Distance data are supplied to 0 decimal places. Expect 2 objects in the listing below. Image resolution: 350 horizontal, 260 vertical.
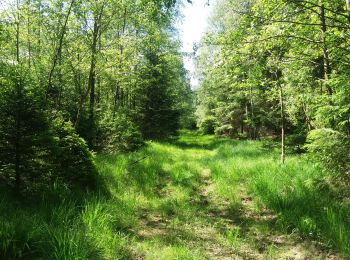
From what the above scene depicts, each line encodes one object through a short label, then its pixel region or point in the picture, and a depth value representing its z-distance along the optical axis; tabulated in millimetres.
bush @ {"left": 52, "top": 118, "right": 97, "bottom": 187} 5848
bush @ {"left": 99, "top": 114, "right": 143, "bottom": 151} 12133
